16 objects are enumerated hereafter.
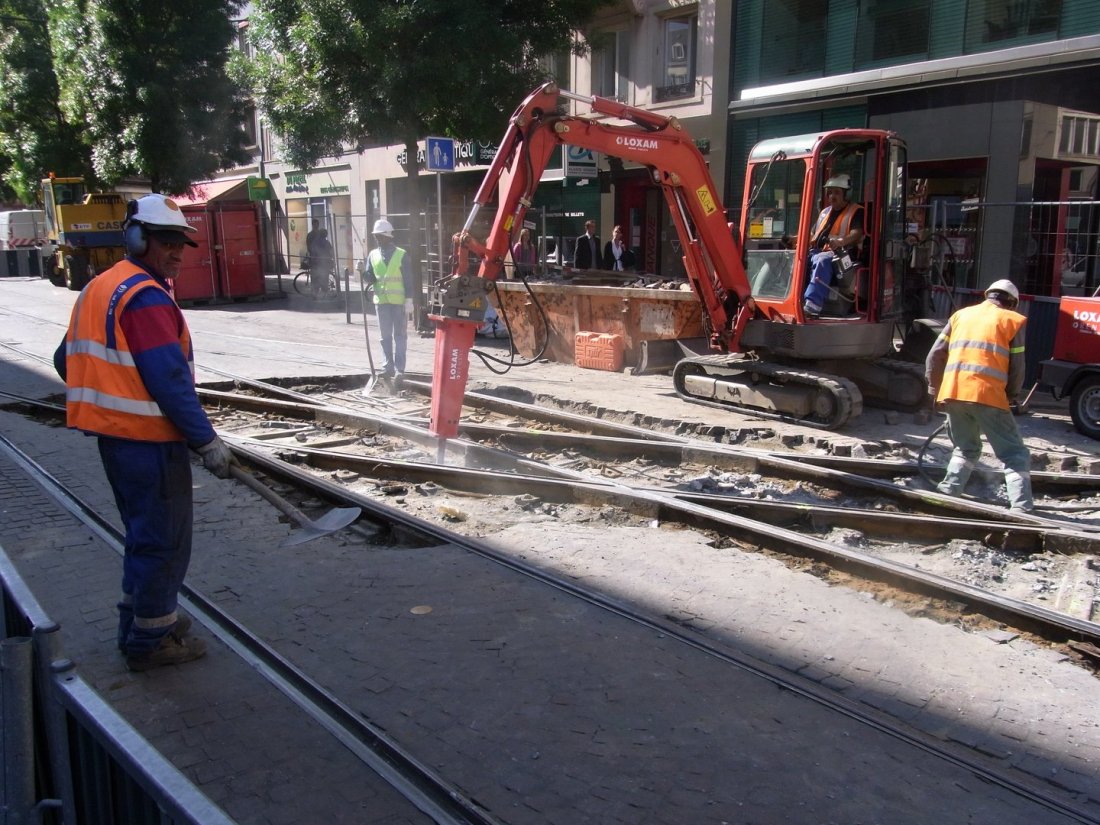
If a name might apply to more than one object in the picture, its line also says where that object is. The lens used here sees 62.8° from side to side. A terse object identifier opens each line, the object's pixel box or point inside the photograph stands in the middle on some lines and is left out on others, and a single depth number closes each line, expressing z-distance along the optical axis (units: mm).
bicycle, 25609
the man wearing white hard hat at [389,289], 11570
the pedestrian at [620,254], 18250
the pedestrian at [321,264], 25125
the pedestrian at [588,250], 18828
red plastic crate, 13508
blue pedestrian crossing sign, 15844
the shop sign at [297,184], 34725
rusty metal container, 12812
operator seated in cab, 9867
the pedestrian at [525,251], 18053
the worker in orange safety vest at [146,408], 4066
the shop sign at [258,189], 26719
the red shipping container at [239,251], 24656
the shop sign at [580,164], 21078
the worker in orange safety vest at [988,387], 6938
